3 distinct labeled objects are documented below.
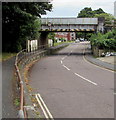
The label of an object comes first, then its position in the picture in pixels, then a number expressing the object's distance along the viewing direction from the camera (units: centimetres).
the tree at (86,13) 15312
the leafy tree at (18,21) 2324
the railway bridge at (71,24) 5125
